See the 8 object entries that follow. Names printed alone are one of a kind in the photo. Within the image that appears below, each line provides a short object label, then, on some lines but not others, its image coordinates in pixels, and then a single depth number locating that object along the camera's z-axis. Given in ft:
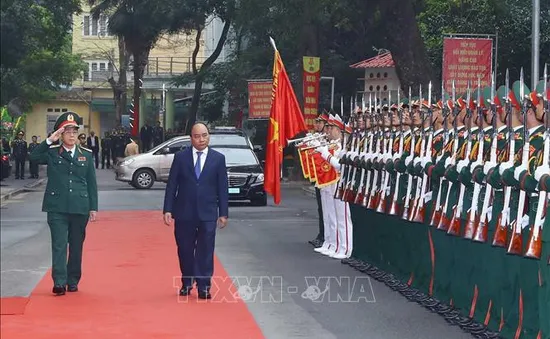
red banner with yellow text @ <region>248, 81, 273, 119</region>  126.41
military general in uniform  36.45
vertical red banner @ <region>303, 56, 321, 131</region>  112.57
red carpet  30.50
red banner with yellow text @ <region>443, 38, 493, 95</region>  72.08
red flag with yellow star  50.83
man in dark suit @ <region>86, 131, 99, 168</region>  164.04
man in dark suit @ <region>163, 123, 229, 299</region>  36.40
